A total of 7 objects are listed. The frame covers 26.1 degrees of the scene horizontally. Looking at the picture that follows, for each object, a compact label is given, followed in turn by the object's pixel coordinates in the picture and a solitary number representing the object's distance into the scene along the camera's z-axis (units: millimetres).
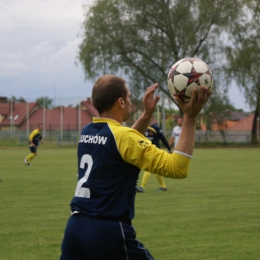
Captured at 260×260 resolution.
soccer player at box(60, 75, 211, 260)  3498
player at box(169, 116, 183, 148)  20009
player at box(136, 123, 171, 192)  14766
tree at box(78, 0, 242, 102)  44562
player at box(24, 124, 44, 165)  27238
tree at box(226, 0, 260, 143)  44562
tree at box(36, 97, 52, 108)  75650
